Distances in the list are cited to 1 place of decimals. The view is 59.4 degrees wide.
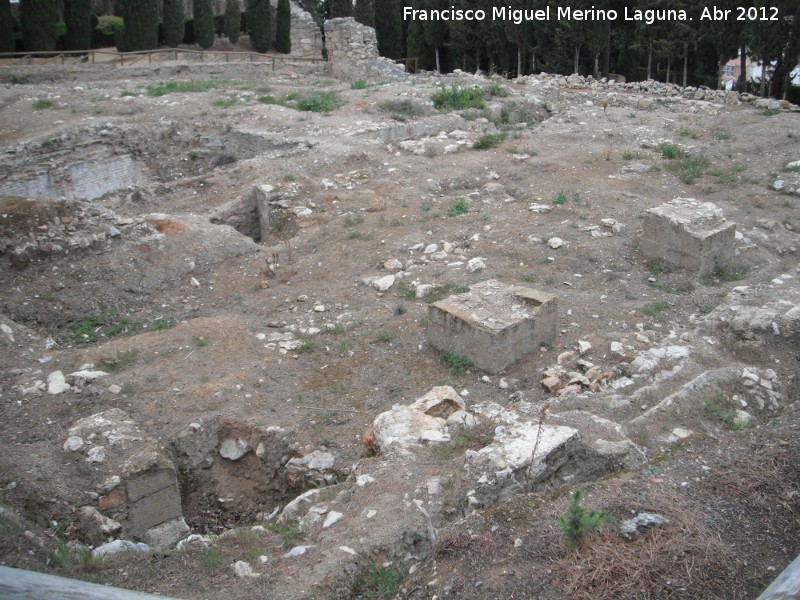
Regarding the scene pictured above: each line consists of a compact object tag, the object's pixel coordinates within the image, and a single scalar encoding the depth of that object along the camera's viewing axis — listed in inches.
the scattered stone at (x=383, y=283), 304.5
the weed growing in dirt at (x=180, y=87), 599.5
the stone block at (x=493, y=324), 238.4
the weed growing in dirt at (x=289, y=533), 155.4
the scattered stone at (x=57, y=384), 232.1
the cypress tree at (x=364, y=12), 1120.8
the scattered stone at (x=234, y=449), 220.2
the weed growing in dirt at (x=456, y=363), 243.8
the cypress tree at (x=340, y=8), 1053.8
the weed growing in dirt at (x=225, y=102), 560.0
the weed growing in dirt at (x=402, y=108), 560.7
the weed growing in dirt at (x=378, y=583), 137.2
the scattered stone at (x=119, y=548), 161.5
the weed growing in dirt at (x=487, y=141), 495.2
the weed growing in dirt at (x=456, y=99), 580.4
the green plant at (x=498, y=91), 620.7
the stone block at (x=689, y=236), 305.4
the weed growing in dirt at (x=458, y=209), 379.4
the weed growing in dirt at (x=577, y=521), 128.0
